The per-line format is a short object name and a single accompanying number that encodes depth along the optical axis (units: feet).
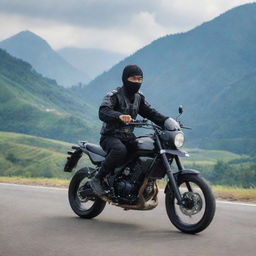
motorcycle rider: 21.61
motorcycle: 19.81
